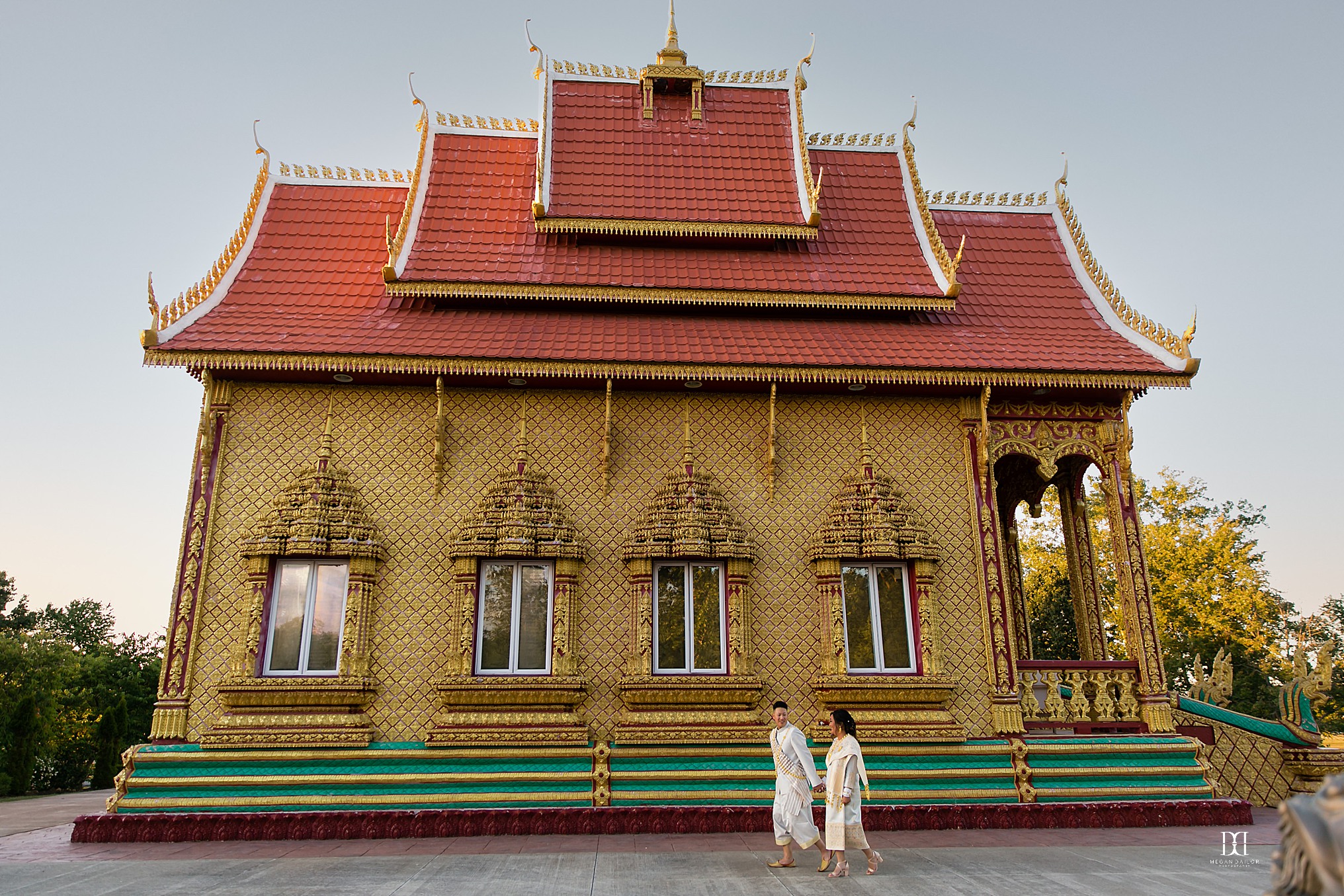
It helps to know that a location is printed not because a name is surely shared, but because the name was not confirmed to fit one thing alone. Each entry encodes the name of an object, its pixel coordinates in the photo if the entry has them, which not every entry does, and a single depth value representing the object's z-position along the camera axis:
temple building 8.57
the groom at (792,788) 6.64
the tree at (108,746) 19.64
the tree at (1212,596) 25.77
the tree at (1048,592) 22.08
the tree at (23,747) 17.94
